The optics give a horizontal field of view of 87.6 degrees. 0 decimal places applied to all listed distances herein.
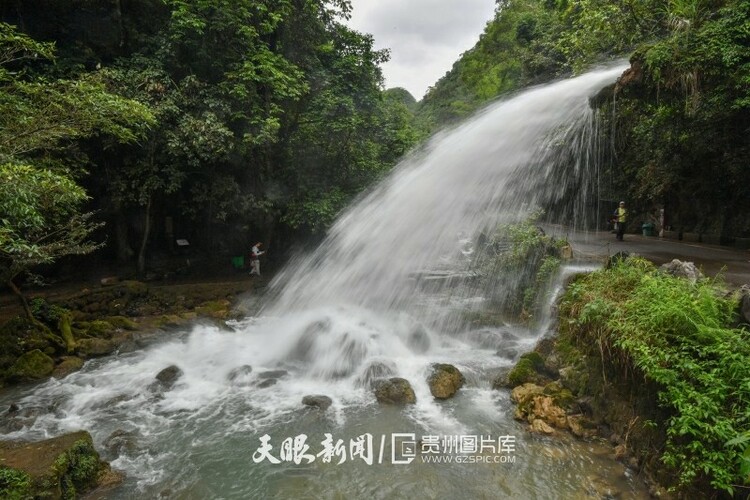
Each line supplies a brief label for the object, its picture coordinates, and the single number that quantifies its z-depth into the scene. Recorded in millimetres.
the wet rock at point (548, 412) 7031
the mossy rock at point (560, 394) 7340
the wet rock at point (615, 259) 8884
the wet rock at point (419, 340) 10969
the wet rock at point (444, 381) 8406
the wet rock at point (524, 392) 7648
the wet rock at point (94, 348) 10742
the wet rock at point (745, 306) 5718
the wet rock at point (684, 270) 7187
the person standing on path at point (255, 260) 17344
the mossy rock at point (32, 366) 9320
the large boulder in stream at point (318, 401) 8164
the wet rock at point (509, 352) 10199
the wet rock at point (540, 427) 6891
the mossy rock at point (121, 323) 12445
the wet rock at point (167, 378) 9133
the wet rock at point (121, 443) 6707
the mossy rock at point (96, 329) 11594
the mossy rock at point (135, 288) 14167
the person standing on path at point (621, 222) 14392
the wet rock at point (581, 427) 6727
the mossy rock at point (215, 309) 14320
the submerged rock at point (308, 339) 10586
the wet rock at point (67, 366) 9742
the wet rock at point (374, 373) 9180
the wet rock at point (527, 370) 8487
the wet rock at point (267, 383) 9242
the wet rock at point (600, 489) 5445
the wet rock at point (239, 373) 9602
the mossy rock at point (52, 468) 4922
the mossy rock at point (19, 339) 9719
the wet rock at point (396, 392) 8242
